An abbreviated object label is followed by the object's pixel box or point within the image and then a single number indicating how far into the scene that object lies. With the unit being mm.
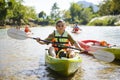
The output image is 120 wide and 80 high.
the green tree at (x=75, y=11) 110188
